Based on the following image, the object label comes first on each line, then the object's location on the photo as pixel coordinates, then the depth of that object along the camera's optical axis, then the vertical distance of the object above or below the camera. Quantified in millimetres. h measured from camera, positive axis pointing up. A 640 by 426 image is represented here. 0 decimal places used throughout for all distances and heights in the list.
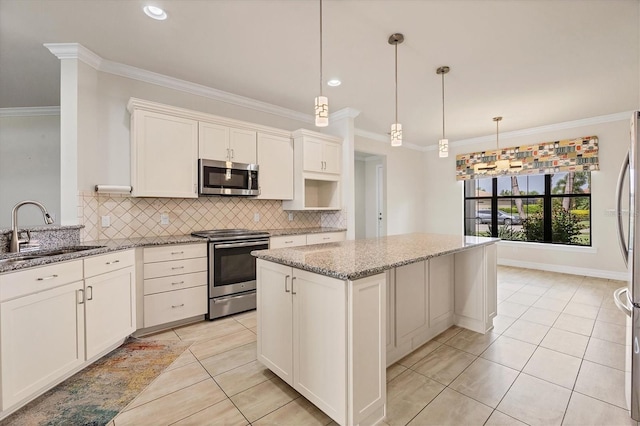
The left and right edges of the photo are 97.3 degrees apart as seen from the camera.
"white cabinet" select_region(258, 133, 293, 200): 3734 +618
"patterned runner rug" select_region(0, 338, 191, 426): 1653 -1194
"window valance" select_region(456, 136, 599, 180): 4688 +966
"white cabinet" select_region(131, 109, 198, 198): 2832 +604
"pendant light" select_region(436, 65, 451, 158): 3047 +746
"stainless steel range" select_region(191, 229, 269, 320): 3059 -648
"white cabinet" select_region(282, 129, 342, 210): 3977 +653
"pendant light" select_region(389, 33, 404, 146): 2477 +782
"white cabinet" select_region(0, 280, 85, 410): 1620 -802
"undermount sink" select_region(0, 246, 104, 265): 1965 -315
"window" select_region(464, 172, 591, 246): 4988 +59
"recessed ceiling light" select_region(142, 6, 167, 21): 2121 +1540
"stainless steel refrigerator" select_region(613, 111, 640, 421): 1588 -417
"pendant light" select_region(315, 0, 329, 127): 2062 +748
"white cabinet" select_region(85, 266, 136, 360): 2111 -776
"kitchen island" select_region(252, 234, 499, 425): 1458 -654
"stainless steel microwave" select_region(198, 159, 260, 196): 3201 +409
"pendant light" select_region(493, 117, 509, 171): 4542 +777
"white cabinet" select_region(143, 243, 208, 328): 2715 -712
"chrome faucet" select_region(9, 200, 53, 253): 2090 -172
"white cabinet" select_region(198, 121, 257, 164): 3229 +826
